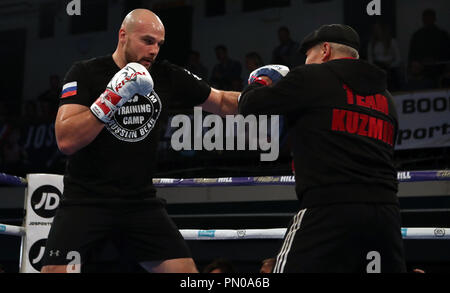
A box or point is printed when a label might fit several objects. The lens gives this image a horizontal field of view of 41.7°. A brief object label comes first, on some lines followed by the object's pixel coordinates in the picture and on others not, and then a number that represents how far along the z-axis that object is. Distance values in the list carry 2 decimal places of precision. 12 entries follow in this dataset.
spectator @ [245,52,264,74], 9.95
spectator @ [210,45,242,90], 10.38
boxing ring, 3.91
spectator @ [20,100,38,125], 11.92
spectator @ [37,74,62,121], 10.99
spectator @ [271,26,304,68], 9.88
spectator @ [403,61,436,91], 8.75
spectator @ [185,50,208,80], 10.80
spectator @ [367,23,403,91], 9.20
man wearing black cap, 2.29
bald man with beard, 2.87
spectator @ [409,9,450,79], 9.49
